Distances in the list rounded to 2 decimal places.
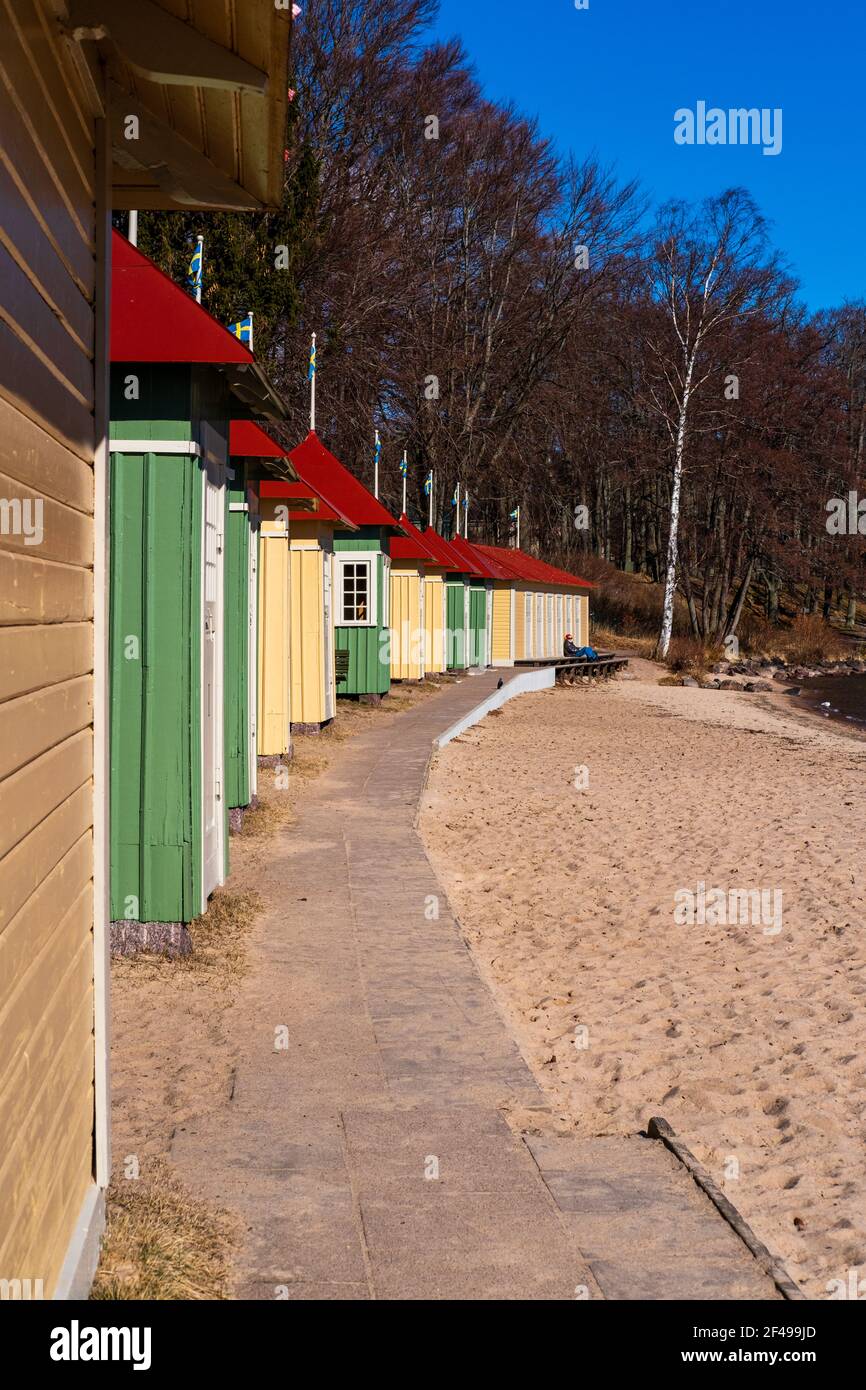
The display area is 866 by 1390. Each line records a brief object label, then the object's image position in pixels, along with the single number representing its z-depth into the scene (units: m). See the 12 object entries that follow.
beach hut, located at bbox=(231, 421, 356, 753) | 13.95
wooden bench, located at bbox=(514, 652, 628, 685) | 36.97
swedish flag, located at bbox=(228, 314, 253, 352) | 9.48
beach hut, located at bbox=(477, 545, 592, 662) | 42.22
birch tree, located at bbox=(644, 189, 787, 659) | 38.97
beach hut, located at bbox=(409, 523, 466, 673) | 31.25
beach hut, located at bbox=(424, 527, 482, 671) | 34.44
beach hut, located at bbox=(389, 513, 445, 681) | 26.89
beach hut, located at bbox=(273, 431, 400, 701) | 21.53
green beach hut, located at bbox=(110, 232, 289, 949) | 6.95
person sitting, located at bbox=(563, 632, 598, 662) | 41.94
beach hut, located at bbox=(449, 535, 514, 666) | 38.25
